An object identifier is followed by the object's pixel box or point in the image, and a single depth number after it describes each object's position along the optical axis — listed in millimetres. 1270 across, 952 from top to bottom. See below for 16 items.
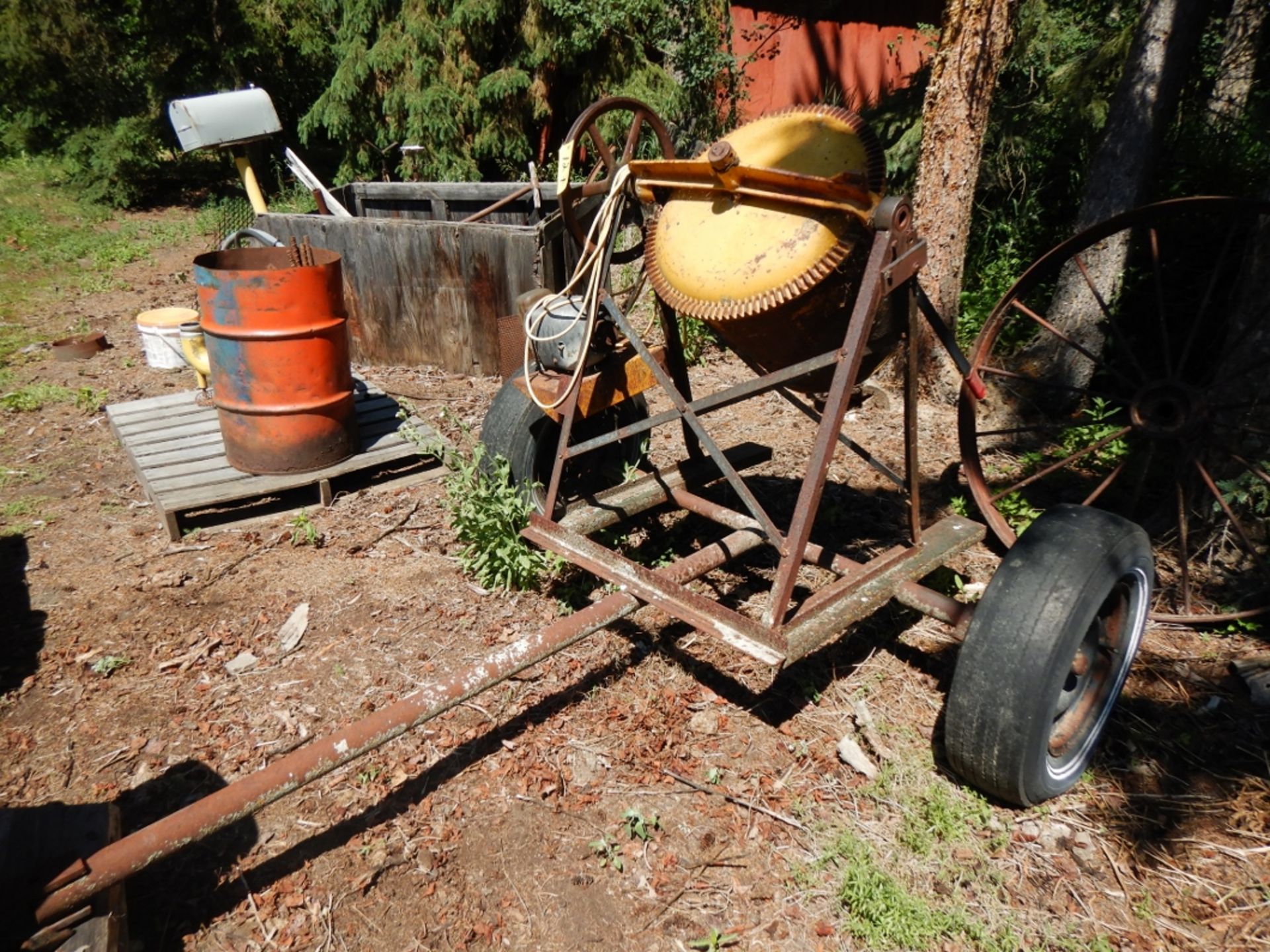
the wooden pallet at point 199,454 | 4613
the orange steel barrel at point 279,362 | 4434
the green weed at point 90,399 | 6449
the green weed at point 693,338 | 7059
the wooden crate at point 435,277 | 6668
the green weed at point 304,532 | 4559
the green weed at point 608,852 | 2770
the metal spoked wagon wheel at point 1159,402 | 3506
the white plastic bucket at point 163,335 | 6930
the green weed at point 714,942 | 2502
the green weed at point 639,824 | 2869
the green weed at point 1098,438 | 4824
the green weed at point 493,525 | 4016
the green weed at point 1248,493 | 3619
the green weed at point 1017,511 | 4484
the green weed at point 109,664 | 3608
